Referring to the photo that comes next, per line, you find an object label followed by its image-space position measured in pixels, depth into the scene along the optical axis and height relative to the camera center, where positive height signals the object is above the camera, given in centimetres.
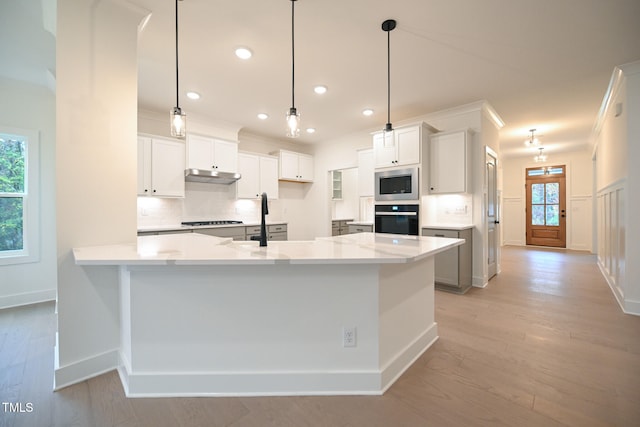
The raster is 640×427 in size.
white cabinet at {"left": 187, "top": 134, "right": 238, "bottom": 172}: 444 +98
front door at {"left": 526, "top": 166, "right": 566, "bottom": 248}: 800 +14
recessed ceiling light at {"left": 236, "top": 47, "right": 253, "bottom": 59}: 271 +158
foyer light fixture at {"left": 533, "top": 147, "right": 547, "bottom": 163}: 698 +145
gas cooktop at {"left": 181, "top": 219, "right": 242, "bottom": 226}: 458 -16
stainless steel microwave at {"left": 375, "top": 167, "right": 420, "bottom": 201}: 420 +43
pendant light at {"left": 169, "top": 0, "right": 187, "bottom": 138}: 195 +64
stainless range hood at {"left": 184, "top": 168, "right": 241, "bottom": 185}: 434 +61
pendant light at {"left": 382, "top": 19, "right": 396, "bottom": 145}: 234 +157
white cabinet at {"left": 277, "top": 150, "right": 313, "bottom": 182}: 574 +98
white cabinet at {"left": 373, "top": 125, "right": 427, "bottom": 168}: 417 +98
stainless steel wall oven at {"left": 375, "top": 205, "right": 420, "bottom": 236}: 417 -11
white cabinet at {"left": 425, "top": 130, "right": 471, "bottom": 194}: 404 +73
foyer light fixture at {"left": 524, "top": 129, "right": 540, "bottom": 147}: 577 +159
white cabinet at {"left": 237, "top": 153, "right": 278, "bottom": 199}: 513 +71
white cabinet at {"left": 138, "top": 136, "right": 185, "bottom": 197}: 400 +69
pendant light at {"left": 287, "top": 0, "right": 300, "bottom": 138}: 208 +68
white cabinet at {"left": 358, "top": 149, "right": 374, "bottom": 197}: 504 +71
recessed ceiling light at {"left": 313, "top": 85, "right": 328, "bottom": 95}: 357 +159
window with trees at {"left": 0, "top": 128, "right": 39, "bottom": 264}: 331 +22
